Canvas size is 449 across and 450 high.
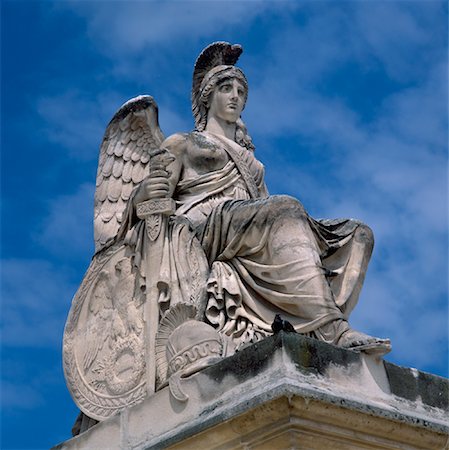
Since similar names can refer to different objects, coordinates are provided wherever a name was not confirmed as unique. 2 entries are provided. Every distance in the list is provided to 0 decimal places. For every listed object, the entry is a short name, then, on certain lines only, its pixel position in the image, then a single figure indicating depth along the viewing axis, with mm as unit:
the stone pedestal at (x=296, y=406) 15382
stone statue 17519
